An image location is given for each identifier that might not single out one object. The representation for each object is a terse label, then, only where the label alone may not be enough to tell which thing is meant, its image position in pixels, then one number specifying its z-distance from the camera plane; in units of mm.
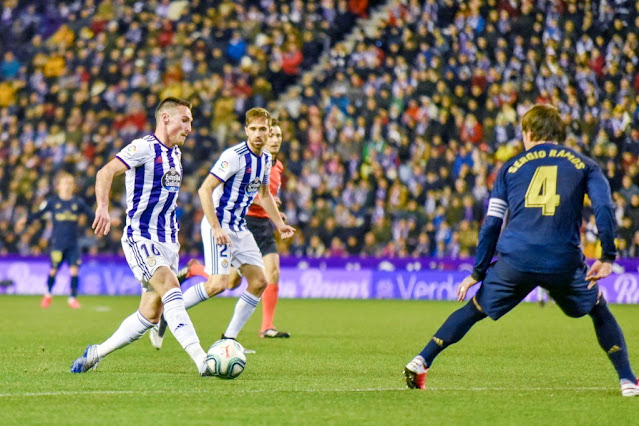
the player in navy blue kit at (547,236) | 14805
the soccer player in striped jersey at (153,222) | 17844
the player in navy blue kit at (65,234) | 39812
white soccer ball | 16953
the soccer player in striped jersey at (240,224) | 21344
